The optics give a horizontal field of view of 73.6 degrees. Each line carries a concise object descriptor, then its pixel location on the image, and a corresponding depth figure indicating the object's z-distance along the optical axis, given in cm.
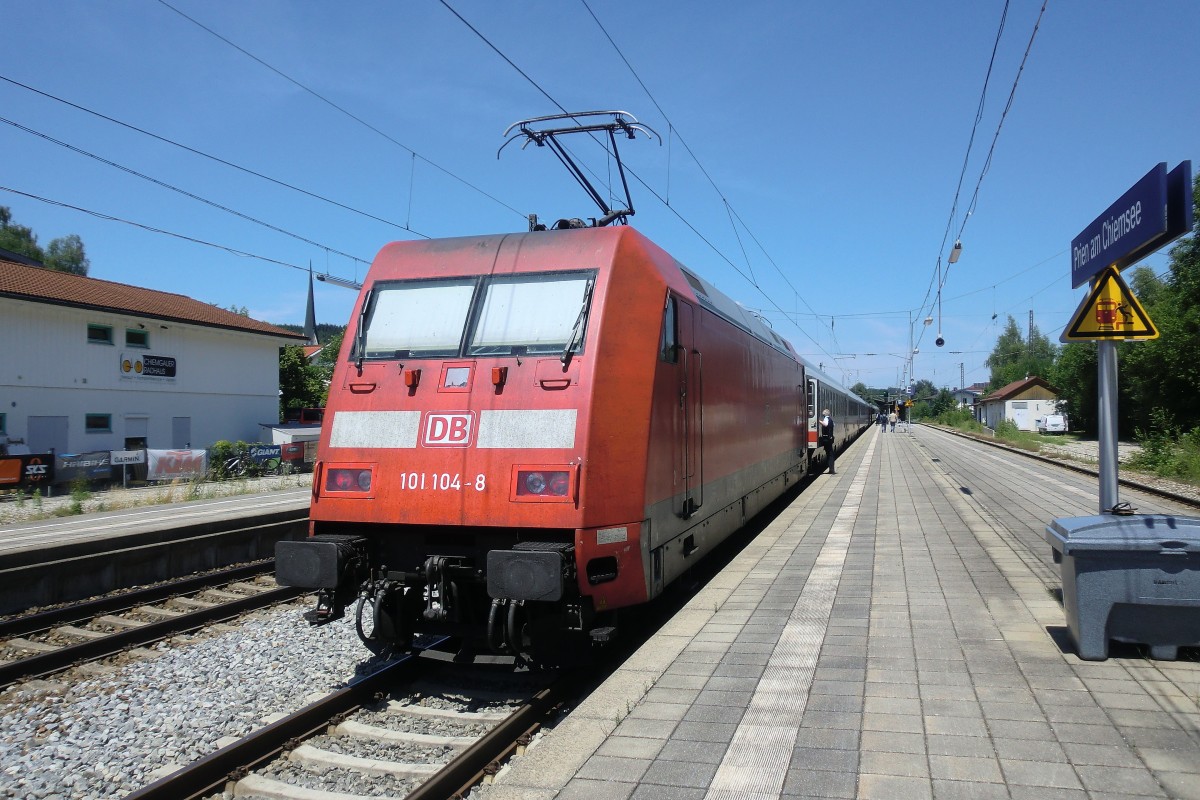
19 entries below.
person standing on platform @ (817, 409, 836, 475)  2273
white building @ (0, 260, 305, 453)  2591
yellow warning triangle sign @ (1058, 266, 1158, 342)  590
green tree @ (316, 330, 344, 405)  6594
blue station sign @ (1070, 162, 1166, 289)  506
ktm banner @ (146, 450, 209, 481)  2525
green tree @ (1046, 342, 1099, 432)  5078
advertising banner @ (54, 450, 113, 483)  2273
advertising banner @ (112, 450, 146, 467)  2411
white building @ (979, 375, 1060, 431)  7519
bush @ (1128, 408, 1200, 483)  2149
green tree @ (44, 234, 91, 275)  5938
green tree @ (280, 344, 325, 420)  5472
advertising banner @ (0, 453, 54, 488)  2142
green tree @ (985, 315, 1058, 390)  9806
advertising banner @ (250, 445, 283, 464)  2800
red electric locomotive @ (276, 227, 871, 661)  527
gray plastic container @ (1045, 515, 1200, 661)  483
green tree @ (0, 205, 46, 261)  5626
